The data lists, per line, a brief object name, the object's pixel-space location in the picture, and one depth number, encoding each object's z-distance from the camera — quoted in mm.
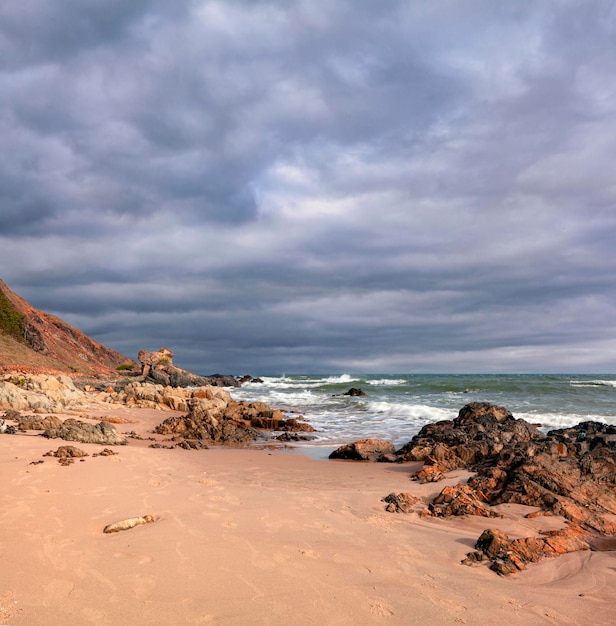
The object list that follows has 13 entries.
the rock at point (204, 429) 15344
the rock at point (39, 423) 12031
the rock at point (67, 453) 8930
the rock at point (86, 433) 11094
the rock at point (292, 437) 16422
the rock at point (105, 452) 9687
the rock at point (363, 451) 12258
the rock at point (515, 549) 4729
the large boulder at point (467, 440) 10391
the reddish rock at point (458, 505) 6589
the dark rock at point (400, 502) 6848
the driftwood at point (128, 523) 5184
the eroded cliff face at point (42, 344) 39003
